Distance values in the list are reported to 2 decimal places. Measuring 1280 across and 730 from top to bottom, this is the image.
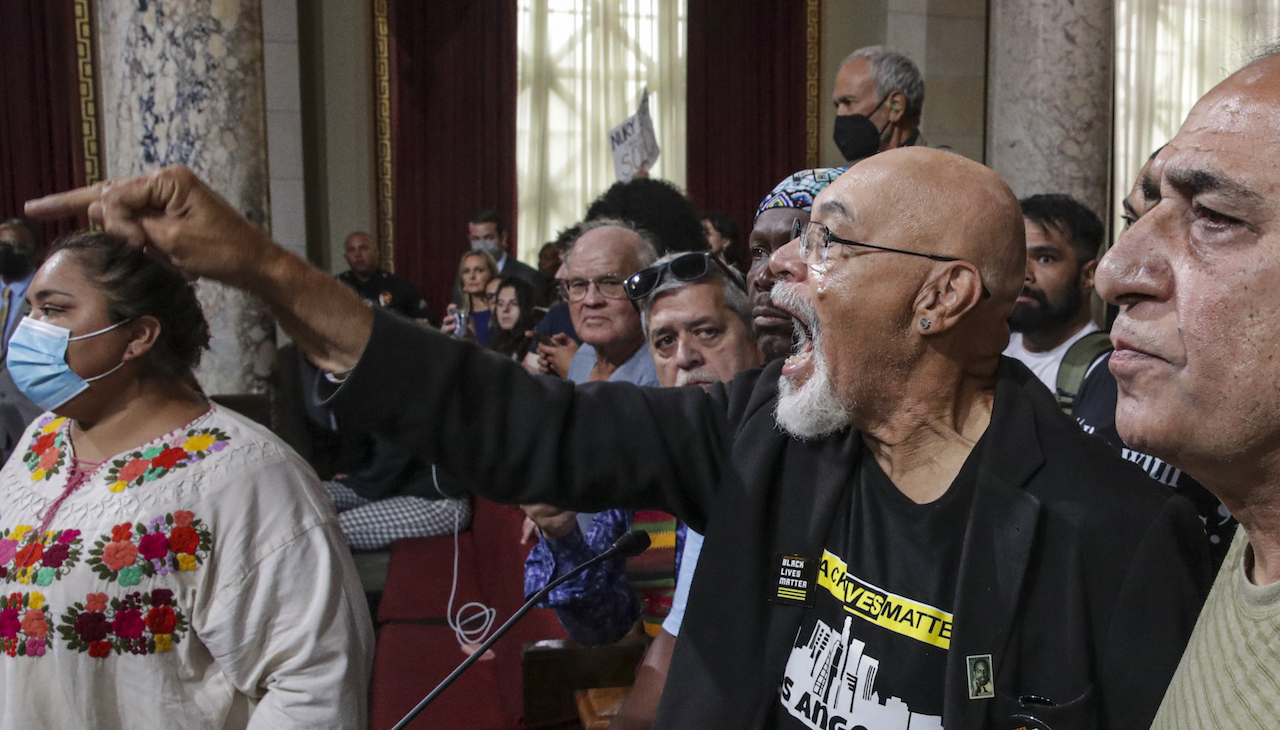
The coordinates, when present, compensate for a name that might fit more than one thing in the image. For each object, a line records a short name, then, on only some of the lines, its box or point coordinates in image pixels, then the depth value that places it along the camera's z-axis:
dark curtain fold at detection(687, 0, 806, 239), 10.37
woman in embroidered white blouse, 1.88
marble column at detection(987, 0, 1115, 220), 5.91
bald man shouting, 1.14
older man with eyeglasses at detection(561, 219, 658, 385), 3.01
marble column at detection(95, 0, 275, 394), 4.56
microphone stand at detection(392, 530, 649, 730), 1.50
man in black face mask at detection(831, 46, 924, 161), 3.14
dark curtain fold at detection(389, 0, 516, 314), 9.83
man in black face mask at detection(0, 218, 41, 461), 4.24
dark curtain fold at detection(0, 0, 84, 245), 8.88
